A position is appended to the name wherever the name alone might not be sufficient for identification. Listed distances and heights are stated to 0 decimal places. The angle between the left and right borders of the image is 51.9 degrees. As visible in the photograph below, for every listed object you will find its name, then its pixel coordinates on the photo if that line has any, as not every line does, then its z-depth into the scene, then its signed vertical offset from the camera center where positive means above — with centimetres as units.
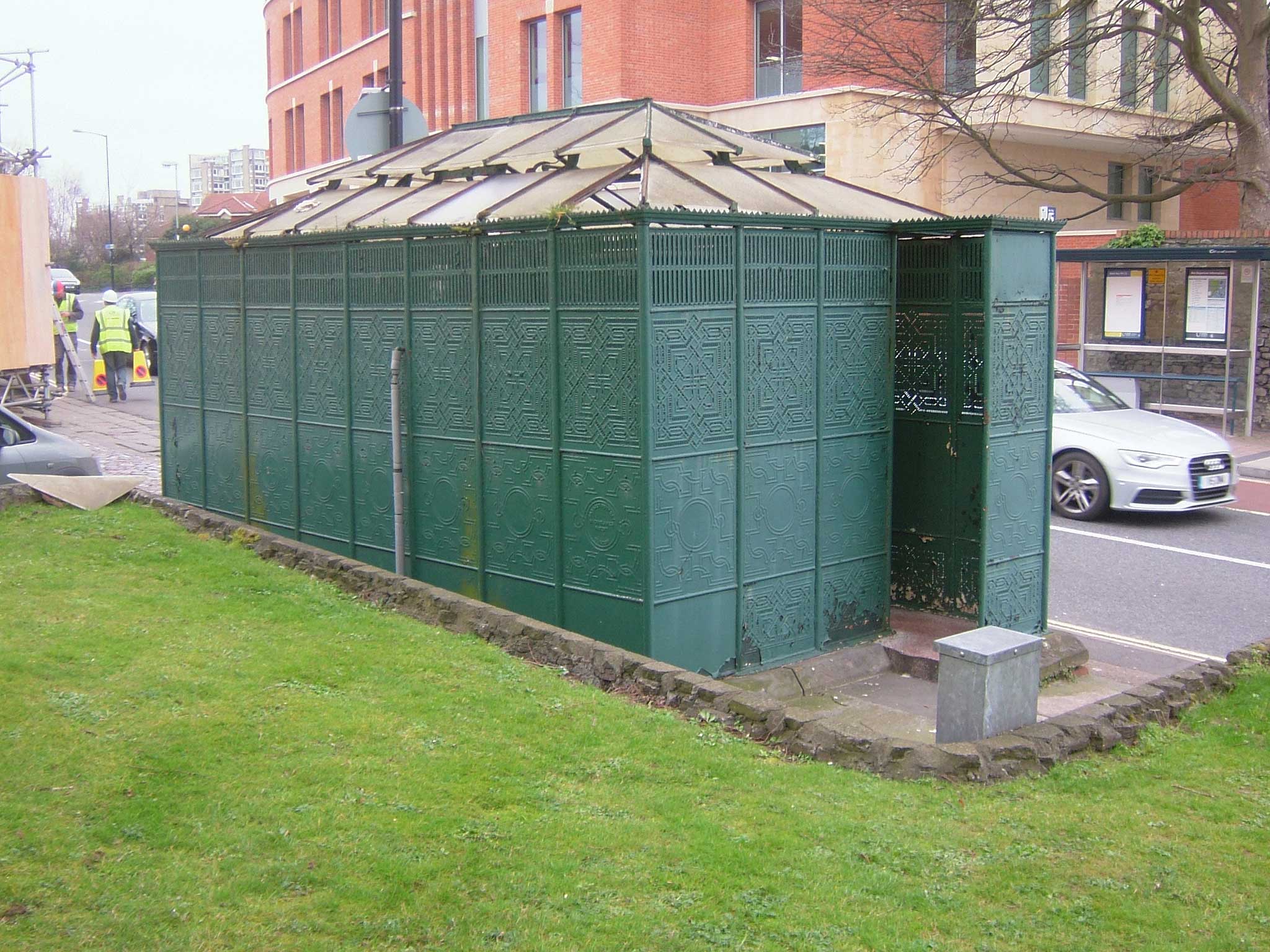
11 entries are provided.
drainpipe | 920 -89
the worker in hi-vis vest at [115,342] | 2398 +6
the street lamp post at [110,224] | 7366 +699
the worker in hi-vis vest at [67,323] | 2649 +49
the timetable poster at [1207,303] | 2111 +65
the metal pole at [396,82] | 1311 +265
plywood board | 1991 +106
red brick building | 2955 +672
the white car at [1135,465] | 1400 -133
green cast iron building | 759 -29
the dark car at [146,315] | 2938 +72
